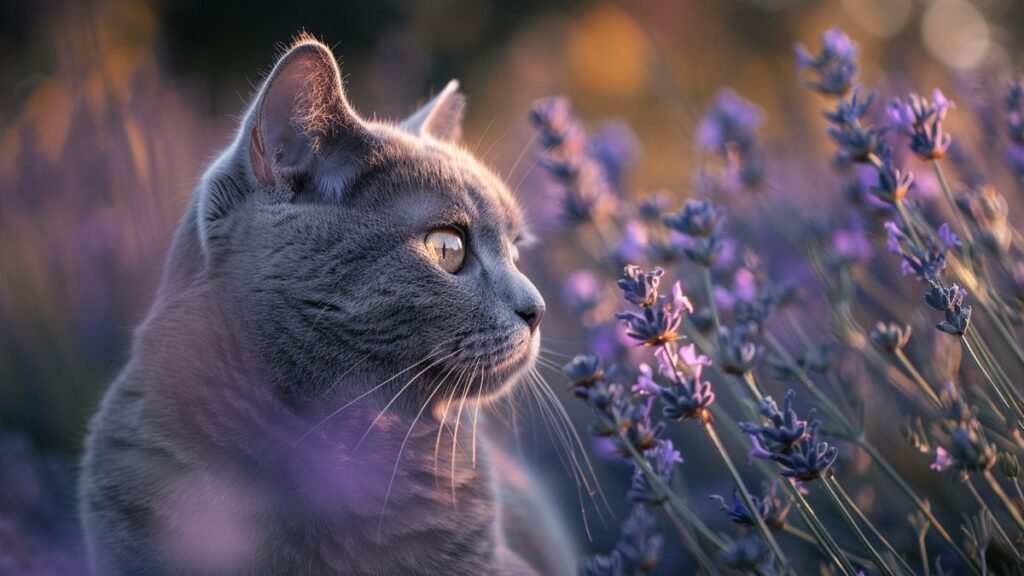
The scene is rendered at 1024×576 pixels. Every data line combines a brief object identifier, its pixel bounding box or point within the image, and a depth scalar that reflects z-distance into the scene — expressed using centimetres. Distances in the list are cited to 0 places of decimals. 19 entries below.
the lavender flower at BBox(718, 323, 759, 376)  65
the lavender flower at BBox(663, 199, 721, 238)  71
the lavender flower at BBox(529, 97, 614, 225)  82
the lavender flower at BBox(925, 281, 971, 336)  63
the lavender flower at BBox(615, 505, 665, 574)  69
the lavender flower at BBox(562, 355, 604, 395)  67
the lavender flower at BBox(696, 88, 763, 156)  87
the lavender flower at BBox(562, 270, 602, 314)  83
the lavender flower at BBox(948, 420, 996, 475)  64
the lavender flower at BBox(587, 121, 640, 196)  95
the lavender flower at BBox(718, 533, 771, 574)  64
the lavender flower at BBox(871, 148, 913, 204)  67
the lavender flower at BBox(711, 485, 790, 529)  64
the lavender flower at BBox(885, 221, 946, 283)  64
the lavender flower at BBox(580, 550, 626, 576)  67
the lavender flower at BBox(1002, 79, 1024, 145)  74
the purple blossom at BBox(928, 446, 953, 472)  66
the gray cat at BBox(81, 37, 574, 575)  67
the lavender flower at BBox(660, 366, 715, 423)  64
